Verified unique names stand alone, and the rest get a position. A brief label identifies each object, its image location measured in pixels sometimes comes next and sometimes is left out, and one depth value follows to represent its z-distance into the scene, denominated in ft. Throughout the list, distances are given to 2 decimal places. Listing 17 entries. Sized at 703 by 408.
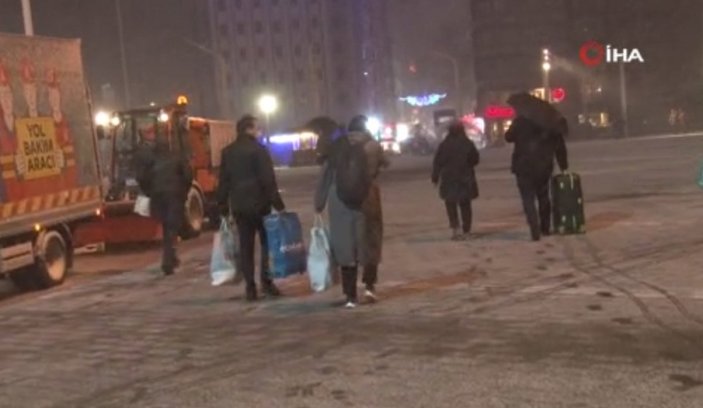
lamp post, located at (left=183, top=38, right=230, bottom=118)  356.59
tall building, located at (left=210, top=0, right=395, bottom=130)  379.96
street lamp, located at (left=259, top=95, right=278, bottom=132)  184.65
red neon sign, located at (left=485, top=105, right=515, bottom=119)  243.60
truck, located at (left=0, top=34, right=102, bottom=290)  35.50
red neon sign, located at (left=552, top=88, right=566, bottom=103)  246.06
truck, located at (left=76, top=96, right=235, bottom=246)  58.34
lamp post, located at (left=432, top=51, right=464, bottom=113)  291.03
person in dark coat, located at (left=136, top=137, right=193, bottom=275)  37.88
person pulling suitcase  40.24
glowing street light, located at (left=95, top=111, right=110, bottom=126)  64.18
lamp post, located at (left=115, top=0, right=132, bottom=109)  139.13
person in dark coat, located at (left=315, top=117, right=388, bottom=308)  27.55
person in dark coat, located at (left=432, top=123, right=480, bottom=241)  42.29
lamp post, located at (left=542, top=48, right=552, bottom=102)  207.92
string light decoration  326.24
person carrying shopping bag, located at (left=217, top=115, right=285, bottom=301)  29.86
